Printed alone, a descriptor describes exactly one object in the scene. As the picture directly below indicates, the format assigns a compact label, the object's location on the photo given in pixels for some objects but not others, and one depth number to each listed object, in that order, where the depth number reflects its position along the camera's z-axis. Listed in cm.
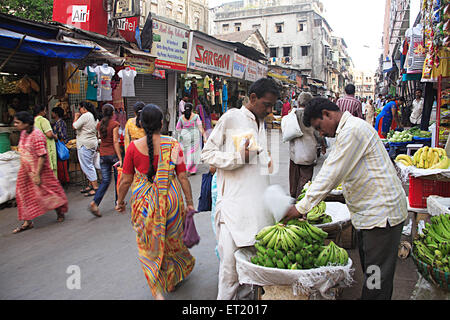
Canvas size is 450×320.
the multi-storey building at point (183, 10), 2566
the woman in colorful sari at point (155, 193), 336
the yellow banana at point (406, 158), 512
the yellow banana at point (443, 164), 455
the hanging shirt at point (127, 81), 981
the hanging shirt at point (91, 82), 882
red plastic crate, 472
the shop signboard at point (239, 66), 1825
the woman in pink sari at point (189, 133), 895
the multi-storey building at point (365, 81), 11292
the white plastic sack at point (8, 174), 677
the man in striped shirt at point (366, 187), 258
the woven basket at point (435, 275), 289
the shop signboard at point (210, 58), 1412
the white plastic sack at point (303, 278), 268
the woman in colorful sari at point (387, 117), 1048
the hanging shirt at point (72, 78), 864
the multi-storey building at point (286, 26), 4731
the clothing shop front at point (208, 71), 1429
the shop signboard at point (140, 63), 1065
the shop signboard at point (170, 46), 1185
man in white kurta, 298
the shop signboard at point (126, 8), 1016
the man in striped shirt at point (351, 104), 684
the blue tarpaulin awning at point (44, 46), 636
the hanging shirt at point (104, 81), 895
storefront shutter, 1235
